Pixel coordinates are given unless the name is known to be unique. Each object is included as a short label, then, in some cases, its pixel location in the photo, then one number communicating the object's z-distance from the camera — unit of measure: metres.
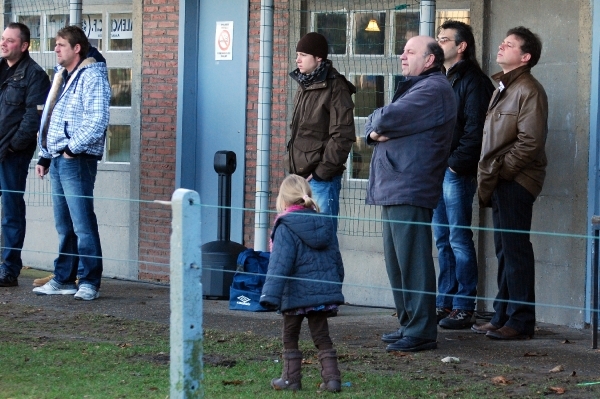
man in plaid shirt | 18.33
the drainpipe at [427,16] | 17.37
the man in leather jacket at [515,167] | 15.48
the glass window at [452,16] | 18.55
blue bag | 18.05
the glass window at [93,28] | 23.28
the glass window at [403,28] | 19.11
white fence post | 9.12
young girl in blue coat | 12.42
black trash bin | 19.34
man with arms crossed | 14.55
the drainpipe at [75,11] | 21.39
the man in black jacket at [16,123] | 19.56
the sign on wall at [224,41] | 21.33
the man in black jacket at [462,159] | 16.55
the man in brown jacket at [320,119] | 16.83
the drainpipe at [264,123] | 19.56
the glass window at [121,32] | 22.77
